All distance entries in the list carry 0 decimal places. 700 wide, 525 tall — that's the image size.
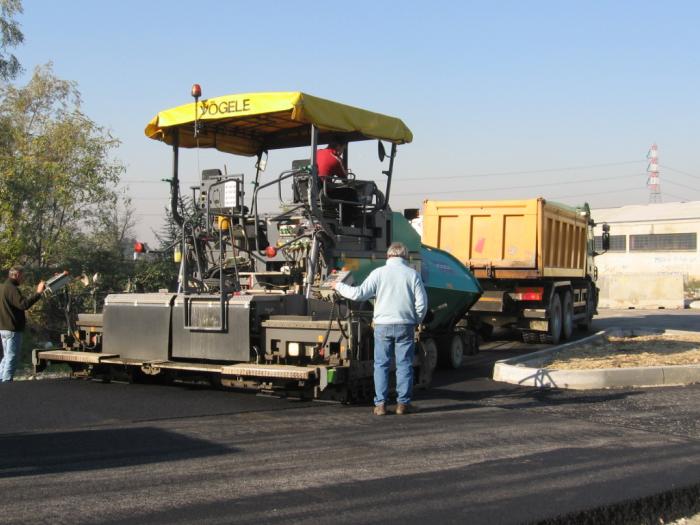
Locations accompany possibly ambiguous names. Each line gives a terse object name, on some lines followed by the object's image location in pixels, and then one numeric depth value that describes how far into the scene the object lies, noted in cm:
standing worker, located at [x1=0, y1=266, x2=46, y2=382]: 944
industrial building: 5138
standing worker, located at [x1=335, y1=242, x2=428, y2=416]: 732
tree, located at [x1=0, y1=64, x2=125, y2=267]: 1964
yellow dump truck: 1502
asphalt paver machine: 768
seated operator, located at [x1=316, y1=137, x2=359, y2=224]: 873
